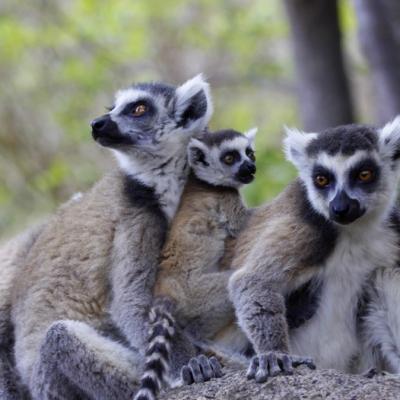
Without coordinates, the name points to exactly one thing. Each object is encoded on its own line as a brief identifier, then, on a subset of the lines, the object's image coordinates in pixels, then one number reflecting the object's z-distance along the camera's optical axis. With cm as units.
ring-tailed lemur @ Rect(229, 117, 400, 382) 1325
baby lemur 1312
